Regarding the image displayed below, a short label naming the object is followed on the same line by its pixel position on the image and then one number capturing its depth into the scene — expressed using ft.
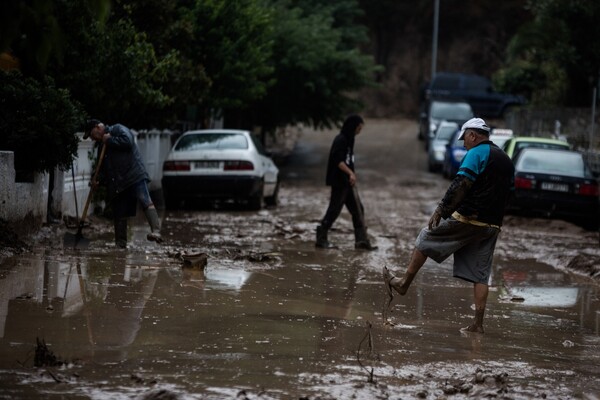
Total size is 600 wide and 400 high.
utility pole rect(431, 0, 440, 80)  193.77
